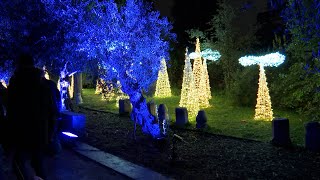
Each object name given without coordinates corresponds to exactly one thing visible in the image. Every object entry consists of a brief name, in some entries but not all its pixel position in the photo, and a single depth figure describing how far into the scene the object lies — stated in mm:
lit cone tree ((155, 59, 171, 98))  22342
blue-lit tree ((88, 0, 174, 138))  8896
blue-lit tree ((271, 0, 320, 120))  6980
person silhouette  4453
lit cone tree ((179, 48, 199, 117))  14086
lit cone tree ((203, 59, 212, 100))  18891
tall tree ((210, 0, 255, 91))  19250
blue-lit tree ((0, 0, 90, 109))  10531
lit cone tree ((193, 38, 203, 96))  16750
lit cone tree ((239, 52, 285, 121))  12680
